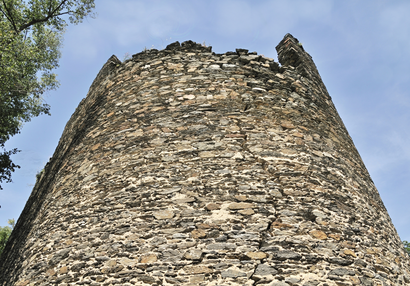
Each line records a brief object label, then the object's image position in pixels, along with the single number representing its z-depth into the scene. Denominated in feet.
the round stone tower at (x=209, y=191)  9.80
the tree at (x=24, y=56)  26.78
